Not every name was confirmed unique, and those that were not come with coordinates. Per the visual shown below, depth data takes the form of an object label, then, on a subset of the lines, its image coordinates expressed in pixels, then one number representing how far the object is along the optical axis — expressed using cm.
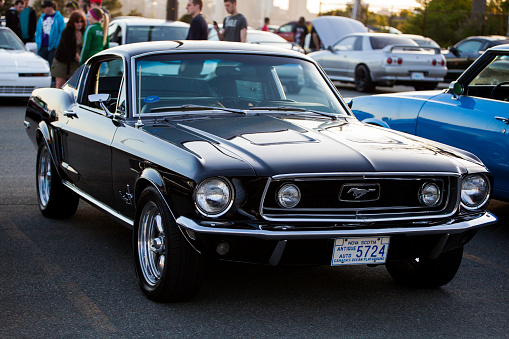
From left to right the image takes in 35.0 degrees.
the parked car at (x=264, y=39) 2033
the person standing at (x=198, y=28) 1262
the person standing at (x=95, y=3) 1273
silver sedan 1941
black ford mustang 411
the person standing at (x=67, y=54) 1240
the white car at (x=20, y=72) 1427
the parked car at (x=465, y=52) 2216
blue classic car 648
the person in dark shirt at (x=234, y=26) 1360
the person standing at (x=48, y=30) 1552
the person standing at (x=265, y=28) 3214
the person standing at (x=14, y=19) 1819
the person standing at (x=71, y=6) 1516
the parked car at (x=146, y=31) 1596
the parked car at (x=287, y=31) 4194
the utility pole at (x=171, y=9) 2380
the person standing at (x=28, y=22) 1772
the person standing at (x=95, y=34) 1173
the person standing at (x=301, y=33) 3050
